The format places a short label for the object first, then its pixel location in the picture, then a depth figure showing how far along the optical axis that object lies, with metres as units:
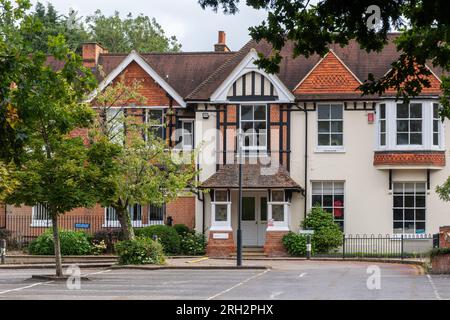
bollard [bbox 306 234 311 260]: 38.62
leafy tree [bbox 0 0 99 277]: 17.64
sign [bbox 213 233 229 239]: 41.09
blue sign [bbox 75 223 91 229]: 43.59
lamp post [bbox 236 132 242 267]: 33.00
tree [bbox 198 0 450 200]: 13.59
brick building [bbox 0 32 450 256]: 41.06
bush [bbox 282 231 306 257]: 39.94
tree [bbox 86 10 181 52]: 74.88
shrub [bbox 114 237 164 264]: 33.66
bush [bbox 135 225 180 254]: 40.12
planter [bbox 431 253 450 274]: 29.69
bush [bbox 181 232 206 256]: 41.03
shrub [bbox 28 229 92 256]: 40.53
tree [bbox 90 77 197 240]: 34.19
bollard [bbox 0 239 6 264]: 37.64
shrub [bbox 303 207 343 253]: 40.25
